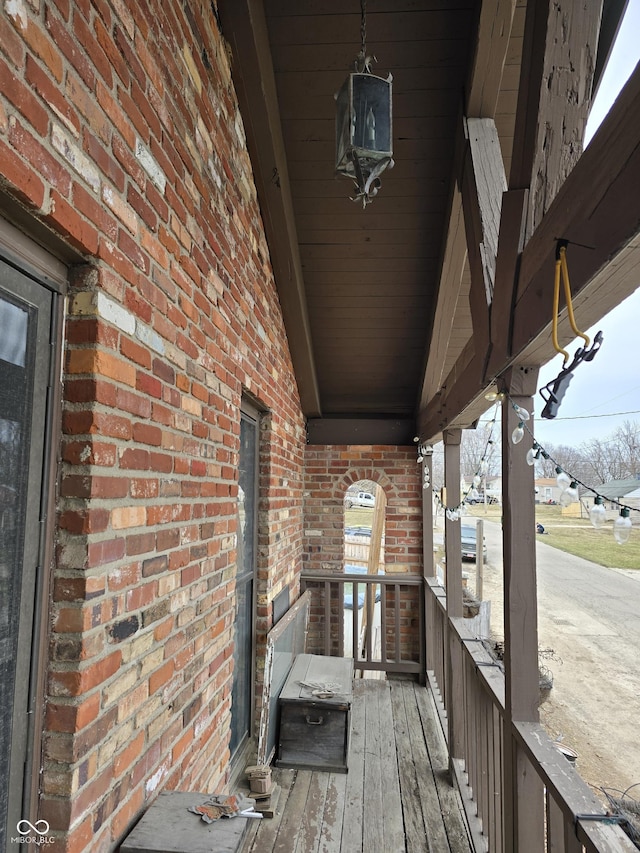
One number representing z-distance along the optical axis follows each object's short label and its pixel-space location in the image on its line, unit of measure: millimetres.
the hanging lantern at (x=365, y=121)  1662
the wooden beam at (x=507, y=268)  1723
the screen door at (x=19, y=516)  998
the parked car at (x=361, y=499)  16531
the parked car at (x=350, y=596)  9108
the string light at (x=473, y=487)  2567
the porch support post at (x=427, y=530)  5012
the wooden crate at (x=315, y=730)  3316
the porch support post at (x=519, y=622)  1891
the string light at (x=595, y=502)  1402
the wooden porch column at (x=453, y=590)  3352
